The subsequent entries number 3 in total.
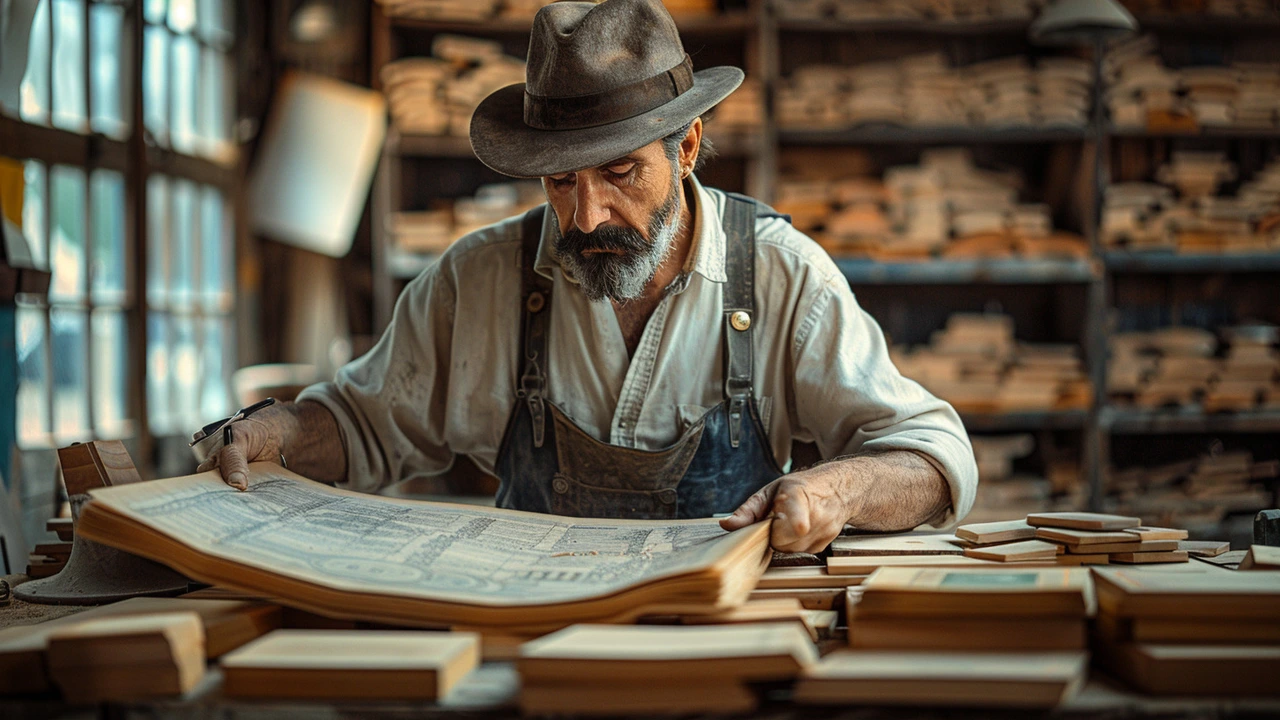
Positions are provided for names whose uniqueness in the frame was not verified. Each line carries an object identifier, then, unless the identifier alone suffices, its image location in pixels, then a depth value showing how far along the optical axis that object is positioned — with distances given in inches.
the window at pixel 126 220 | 144.5
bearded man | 77.7
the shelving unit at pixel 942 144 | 188.1
